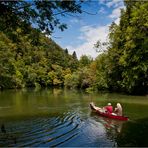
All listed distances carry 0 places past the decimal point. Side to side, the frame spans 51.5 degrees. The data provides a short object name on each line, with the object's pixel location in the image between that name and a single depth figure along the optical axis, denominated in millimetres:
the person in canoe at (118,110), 11267
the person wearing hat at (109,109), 11883
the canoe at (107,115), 10900
